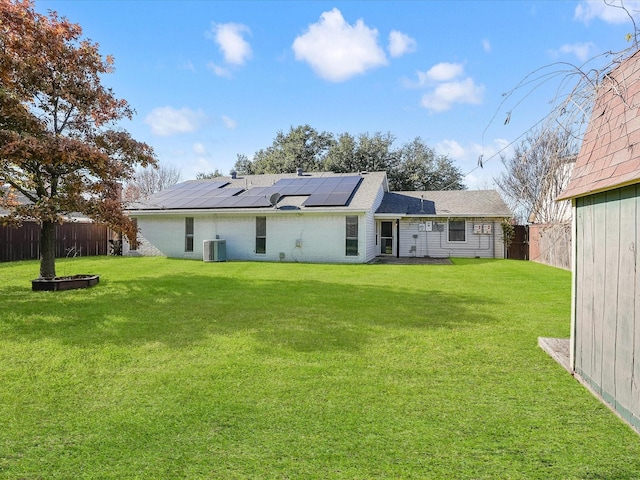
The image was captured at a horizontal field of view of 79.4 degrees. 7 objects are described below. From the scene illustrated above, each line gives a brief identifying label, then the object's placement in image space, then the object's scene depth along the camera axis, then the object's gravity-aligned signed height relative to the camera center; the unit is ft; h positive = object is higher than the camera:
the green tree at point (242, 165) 115.65 +21.55
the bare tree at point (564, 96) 8.46 +3.14
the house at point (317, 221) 51.90 +2.23
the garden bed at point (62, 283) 28.40 -3.56
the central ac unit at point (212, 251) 52.42 -2.05
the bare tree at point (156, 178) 118.32 +18.20
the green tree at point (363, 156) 99.71 +20.90
